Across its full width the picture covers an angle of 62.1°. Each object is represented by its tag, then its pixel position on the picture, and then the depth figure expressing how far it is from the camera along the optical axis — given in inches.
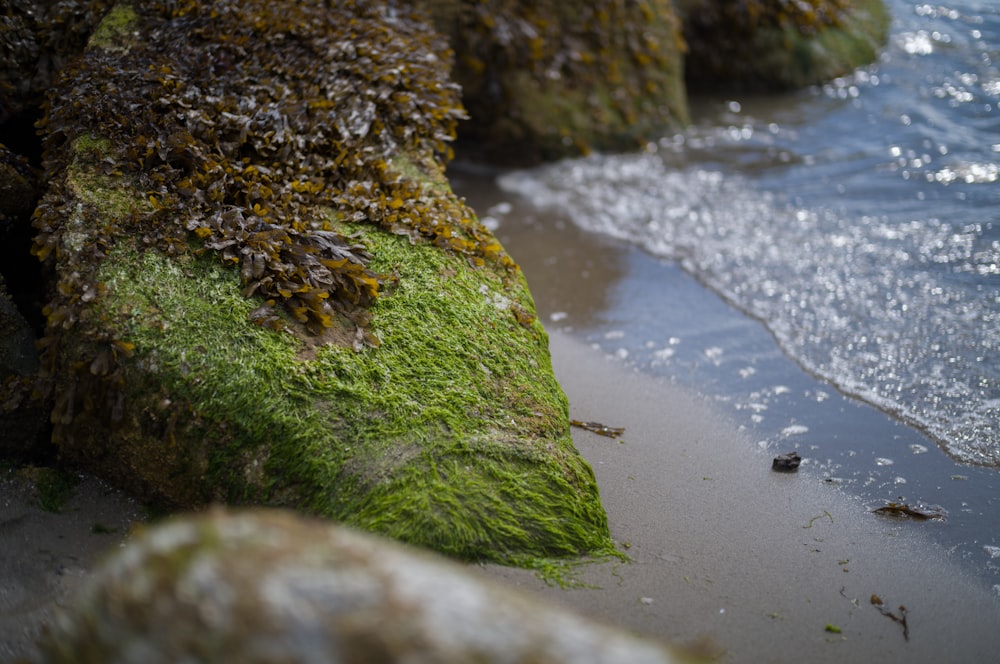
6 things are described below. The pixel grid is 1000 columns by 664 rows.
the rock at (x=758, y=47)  346.0
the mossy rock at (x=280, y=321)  118.4
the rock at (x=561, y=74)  268.2
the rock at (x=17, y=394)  128.6
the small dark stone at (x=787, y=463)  146.4
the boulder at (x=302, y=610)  55.2
